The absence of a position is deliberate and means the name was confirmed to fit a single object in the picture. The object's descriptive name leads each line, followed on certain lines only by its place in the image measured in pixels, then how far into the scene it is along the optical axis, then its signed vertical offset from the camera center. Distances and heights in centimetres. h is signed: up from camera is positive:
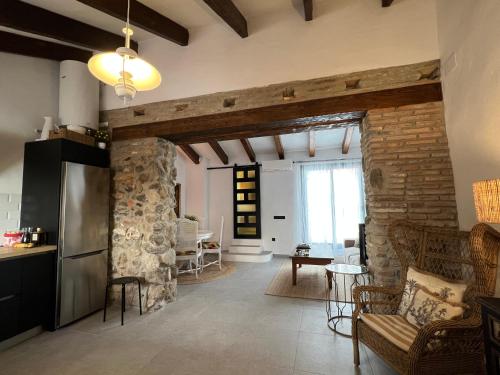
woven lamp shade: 118 +2
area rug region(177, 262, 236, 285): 436 -134
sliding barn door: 675 +23
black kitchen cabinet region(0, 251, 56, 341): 227 -84
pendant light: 156 +101
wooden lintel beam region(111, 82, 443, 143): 252 +118
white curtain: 609 +16
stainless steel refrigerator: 271 -37
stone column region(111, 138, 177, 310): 322 -11
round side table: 263 -134
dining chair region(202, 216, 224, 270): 526 -87
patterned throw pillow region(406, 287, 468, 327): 159 -76
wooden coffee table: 397 -92
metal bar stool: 284 -88
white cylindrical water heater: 327 +169
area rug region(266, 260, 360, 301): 360 -135
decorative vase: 296 +112
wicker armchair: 145 -87
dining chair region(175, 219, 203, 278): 471 -58
